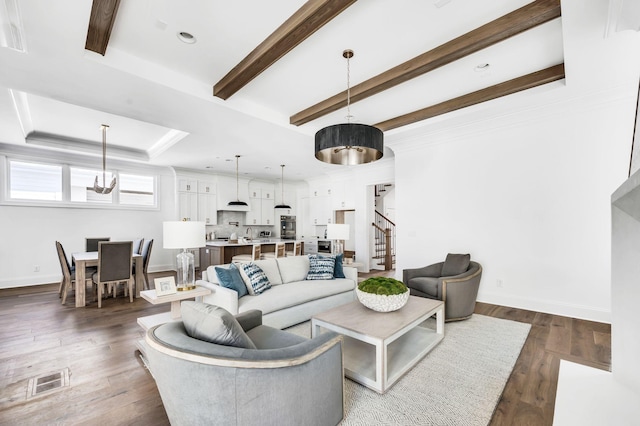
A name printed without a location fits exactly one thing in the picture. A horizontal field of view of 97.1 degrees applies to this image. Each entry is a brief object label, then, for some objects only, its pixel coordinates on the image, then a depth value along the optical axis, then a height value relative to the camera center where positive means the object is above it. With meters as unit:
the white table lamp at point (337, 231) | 5.11 -0.37
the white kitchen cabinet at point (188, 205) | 7.64 +0.17
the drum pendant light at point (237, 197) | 7.42 +0.43
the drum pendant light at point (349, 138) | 2.62 +0.70
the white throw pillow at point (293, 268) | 3.97 -0.83
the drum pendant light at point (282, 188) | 9.19 +0.76
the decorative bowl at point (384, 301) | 2.59 -0.84
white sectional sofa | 3.07 -1.00
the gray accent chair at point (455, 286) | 3.43 -0.96
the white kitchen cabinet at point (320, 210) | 8.59 +0.03
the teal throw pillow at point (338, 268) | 4.27 -0.87
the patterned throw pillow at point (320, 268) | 4.11 -0.84
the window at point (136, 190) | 7.02 +0.56
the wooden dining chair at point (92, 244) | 5.78 -0.67
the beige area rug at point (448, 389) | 1.83 -1.34
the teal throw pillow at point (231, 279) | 3.15 -0.77
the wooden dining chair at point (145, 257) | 5.27 -0.86
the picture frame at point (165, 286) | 2.84 -0.77
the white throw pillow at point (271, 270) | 3.76 -0.80
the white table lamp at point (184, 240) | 2.80 -0.29
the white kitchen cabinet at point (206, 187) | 8.02 +0.70
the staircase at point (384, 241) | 7.57 -0.88
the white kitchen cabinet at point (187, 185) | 7.68 +0.74
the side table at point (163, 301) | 2.72 -0.95
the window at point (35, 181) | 5.70 +0.63
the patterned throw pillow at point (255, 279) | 3.32 -0.81
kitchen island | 6.46 -0.96
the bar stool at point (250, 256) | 6.01 -1.03
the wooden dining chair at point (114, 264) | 4.45 -0.86
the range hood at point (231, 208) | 8.07 +0.09
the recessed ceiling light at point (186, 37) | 2.58 +1.62
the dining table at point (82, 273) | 4.37 -0.96
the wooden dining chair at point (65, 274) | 4.51 -1.02
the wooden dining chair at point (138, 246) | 5.70 -0.72
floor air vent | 2.16 -1.37
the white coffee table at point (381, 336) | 2.11 -1.10
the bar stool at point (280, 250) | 6.04 -0.84
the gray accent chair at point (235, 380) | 1.26 -0.81
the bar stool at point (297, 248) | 6.68 -0.88
